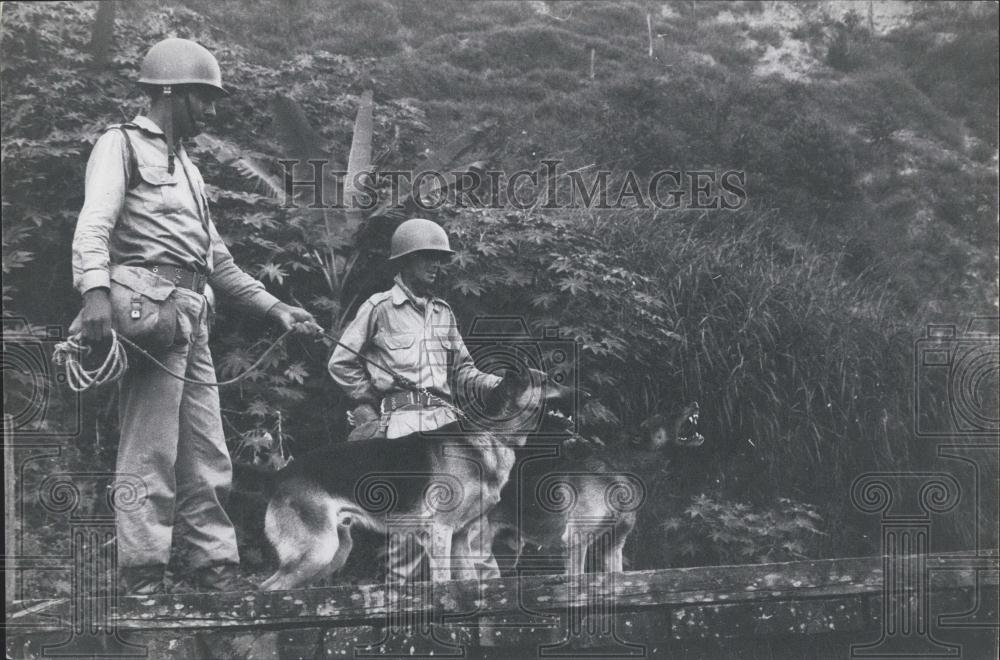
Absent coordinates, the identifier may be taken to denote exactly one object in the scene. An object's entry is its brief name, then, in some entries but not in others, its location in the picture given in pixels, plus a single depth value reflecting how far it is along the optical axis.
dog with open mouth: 5.66
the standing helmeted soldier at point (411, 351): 5.71
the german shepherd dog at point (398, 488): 5.40
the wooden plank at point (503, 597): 5.11
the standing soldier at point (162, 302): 5.29
